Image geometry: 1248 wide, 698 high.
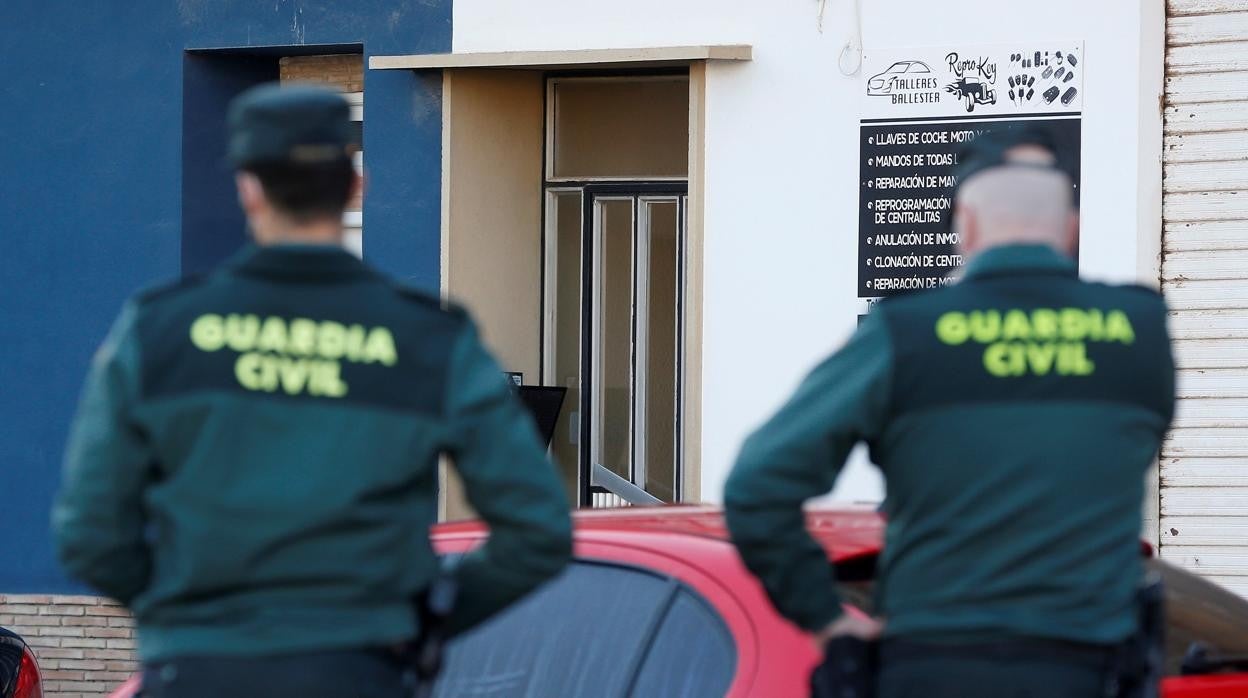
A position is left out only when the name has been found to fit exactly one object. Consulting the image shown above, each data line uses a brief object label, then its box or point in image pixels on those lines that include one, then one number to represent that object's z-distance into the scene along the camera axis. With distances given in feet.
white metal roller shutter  56.74
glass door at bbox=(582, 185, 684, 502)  67.61
